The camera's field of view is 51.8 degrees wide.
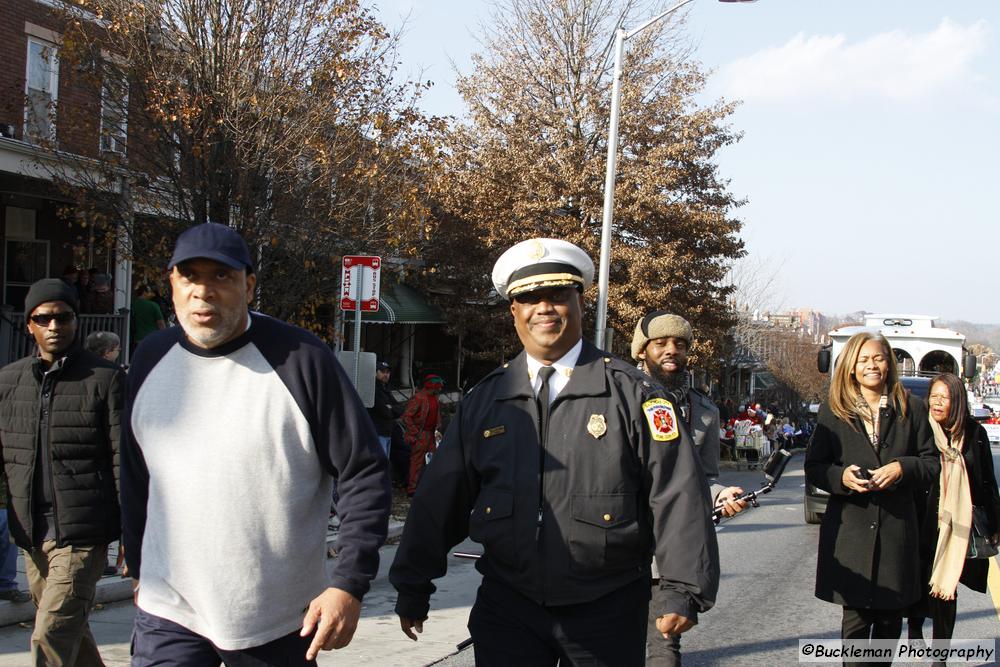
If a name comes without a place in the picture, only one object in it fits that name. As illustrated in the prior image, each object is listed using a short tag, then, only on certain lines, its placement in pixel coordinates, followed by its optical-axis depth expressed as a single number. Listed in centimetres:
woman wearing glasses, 533
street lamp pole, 1805
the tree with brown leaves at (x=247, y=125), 1197
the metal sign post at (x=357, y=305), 1107
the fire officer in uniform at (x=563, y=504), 305
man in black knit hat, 458
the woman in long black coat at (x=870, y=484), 478
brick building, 1302
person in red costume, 1309
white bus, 1847
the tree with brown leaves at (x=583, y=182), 2344
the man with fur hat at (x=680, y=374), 494
